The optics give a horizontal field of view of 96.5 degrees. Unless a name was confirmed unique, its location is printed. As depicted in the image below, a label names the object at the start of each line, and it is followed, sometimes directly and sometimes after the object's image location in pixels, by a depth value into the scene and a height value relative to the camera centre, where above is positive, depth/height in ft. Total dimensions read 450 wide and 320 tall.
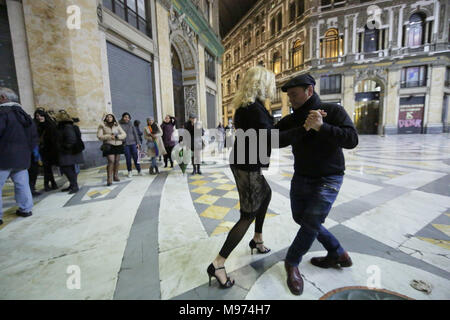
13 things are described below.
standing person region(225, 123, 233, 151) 38.51 -0.53
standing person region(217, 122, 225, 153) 37.97 -0.30
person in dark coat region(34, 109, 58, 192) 13.80 -0.23
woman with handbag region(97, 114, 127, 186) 14.70 -0.18
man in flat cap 4.68 -0.78
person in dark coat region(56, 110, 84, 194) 13.06 -0.58
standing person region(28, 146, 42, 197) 13.37 -2.13
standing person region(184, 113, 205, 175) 17.40 -0.25
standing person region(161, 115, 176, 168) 19.84 +0.28
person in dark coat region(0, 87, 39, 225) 9.27 -0.33
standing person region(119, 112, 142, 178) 16.89 -0.36
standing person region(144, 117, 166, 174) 18.12 -0.45
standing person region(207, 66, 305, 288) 4.69 -0.39
